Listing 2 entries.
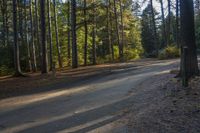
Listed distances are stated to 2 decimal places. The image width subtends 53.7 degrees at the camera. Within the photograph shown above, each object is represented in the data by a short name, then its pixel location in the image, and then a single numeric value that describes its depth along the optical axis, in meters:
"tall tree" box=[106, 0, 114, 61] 21.43
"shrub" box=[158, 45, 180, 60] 19.68
